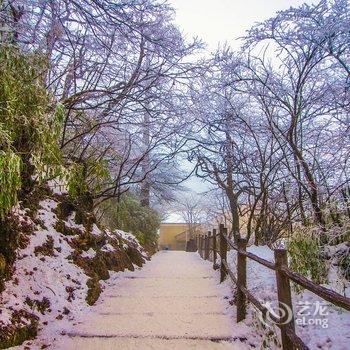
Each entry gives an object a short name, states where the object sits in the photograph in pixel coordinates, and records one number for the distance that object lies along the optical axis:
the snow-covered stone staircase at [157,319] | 3.23
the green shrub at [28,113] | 2.97
